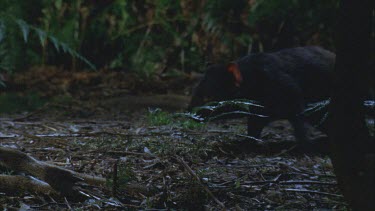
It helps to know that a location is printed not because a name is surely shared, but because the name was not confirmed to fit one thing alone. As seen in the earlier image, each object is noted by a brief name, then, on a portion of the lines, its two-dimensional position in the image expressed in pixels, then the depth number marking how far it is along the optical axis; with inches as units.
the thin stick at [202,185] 208.7
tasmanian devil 410.0
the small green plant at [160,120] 403.2
